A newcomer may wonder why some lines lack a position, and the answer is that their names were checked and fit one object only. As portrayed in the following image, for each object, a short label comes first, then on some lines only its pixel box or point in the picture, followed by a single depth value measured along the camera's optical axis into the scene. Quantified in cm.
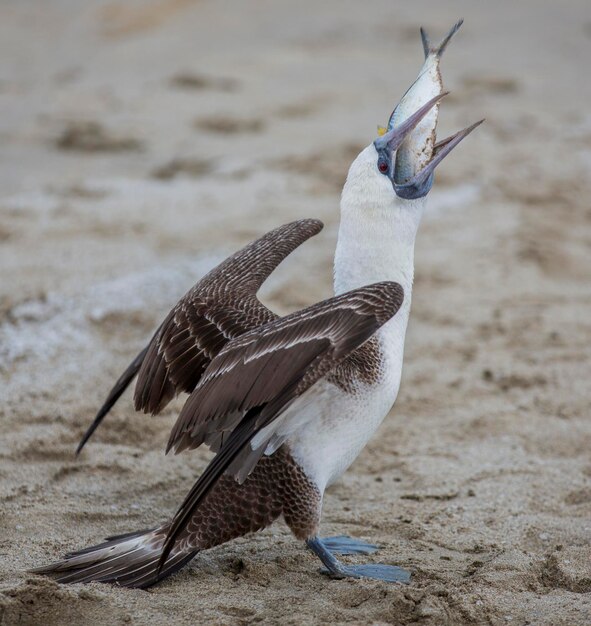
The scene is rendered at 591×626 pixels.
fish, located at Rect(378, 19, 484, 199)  848
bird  695
